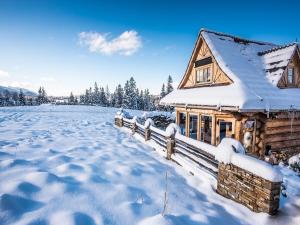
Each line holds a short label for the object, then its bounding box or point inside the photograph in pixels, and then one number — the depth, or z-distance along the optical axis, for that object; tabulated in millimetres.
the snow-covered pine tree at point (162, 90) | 59319
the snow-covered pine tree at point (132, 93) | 55938
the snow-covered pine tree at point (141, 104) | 67850
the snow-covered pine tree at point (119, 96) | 63828
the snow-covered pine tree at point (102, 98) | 66600
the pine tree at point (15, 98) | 86412
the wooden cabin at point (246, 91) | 9156
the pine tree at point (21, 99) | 66894
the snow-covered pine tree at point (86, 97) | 74438
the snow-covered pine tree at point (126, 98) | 55656
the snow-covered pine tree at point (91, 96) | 72000
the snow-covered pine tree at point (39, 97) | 75588
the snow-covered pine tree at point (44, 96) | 76350
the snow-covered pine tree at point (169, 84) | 56781
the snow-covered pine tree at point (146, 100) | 77238
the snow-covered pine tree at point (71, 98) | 77962
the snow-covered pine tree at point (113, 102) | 67944
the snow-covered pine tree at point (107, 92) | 86412
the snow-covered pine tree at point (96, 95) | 68688
